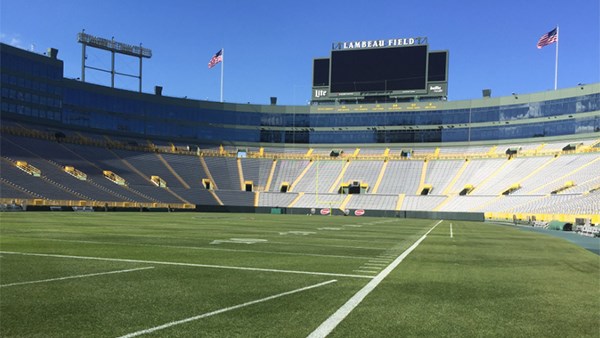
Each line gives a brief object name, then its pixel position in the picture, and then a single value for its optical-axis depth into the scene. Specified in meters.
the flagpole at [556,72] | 70.99
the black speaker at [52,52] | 76.44
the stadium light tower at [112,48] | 80.06
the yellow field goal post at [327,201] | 74.38
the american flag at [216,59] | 76.44
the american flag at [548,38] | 60.78
